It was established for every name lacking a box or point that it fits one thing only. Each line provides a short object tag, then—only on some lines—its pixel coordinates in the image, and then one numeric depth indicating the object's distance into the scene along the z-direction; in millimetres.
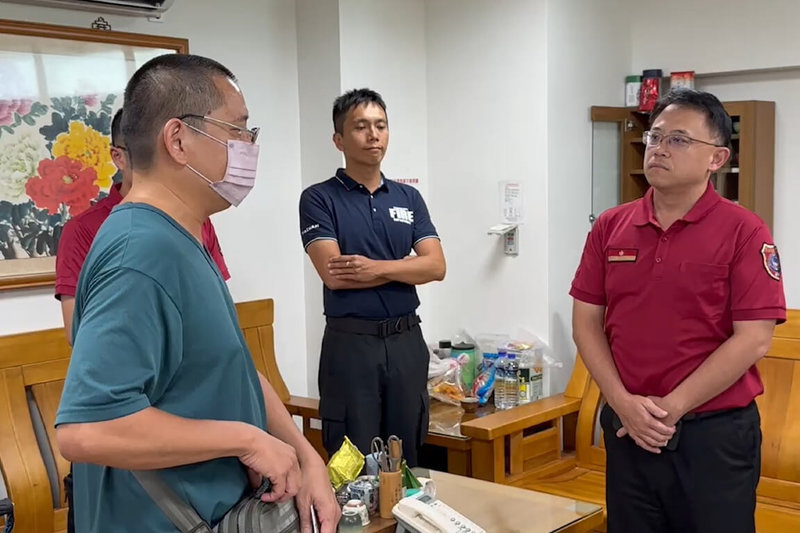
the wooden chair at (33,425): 2600
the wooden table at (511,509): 2061
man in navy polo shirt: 2709
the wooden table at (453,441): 3061
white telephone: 1828
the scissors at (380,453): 2090
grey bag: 1152
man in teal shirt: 1070
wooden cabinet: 3467
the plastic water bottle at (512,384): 3426
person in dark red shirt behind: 2162
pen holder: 2066
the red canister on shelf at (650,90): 3752
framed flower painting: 2822
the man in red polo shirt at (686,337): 1957
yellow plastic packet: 2139
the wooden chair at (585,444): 2840
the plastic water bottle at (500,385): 3447
